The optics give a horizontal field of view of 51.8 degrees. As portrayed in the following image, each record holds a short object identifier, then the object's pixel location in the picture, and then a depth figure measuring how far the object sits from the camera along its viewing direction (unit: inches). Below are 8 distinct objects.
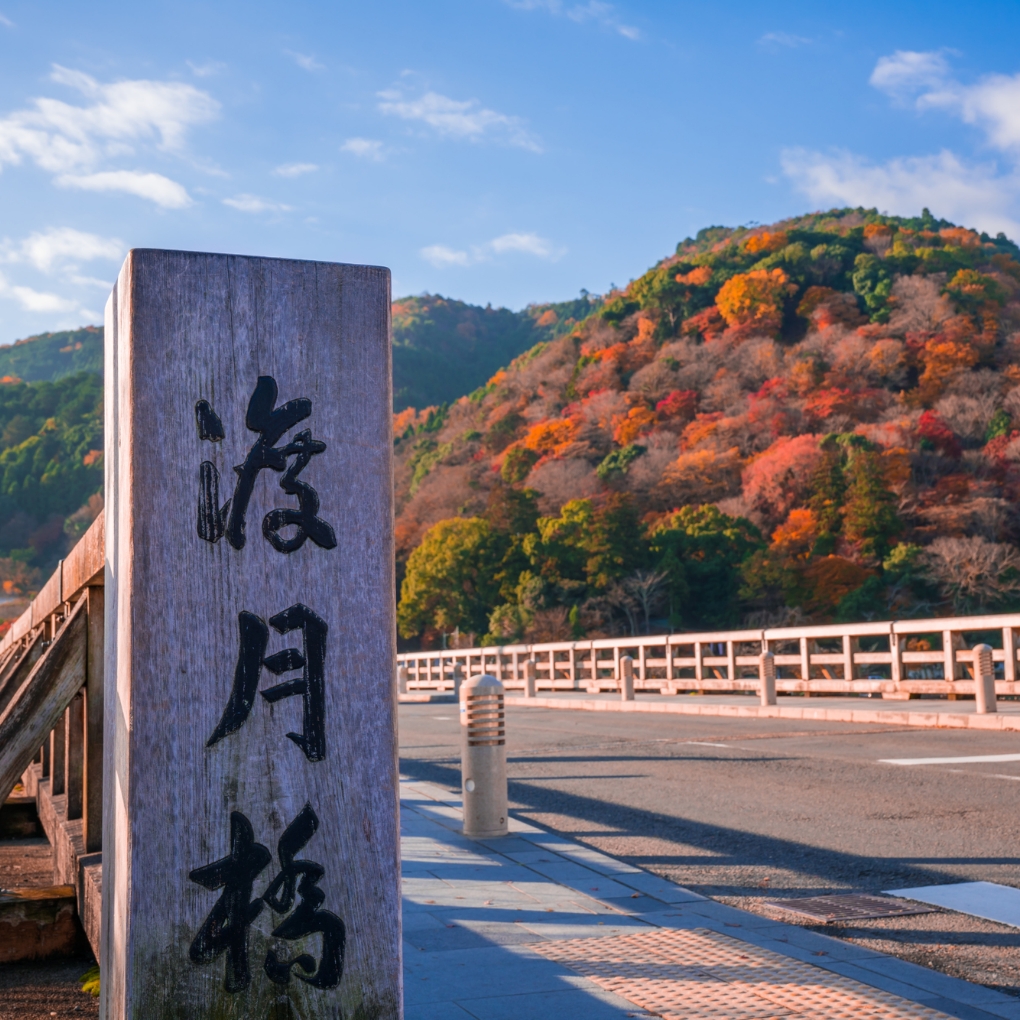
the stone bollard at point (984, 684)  514.3
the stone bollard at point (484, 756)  257.6
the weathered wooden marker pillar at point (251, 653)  83.9
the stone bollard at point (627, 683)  811.4
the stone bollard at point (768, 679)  658.2
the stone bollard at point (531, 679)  1040.8
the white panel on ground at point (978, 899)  178.1
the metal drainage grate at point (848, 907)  180.5
